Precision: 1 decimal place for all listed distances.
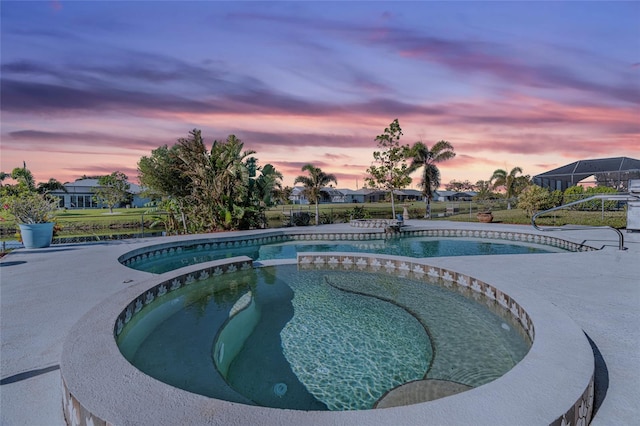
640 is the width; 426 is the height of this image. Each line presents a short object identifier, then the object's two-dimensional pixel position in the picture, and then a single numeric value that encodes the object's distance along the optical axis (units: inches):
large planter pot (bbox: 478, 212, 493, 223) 815.1
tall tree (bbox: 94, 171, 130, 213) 1498.5
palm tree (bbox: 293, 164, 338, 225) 858.8
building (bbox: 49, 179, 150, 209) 1948.8
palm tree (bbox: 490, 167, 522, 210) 1439.5
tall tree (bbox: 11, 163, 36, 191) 682.1
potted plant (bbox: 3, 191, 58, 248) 408.8
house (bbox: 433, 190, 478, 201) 2980.3
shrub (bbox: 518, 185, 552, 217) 847.1
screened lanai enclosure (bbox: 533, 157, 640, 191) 1195.3
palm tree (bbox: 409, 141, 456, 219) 979.3
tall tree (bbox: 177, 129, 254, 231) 622.2
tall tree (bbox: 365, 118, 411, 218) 882.8
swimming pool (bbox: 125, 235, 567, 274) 448.7
